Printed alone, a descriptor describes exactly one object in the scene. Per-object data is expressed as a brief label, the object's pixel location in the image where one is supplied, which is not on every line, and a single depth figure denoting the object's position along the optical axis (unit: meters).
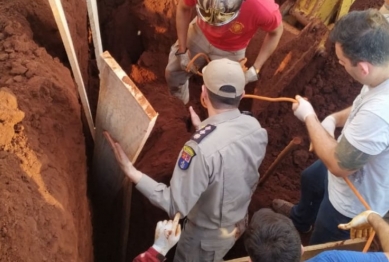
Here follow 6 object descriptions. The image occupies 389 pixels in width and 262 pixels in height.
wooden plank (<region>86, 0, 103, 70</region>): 3.17
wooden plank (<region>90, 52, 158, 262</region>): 2.72
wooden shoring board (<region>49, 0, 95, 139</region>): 2.69
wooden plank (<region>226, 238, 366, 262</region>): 3.03
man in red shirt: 3.57
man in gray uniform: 2.77
